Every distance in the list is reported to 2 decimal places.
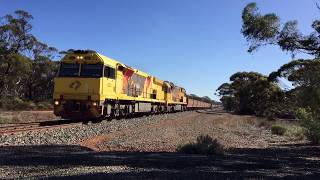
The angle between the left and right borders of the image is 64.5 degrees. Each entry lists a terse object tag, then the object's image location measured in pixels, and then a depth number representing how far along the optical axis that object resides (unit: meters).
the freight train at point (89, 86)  13.60
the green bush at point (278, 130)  15.63
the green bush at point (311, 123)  10.54
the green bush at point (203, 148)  7.86
